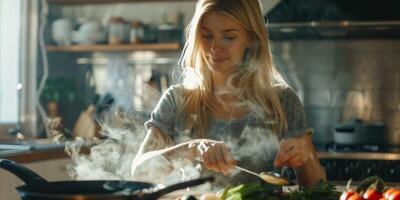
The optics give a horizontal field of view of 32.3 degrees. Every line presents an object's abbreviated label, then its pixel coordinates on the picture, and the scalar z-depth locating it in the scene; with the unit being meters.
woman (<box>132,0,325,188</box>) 2.10
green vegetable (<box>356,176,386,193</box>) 1.84
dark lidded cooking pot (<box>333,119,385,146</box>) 4.21
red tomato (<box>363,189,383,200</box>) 1.74
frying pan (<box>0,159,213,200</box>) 1.22
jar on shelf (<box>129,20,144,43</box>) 4.94
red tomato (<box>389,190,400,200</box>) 1.68
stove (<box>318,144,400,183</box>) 3.93
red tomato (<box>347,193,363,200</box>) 1.65
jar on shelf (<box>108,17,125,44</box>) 4.94
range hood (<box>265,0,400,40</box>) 4.10
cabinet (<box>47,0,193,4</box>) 5.08
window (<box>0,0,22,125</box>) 5.22
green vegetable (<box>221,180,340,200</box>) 1.70
